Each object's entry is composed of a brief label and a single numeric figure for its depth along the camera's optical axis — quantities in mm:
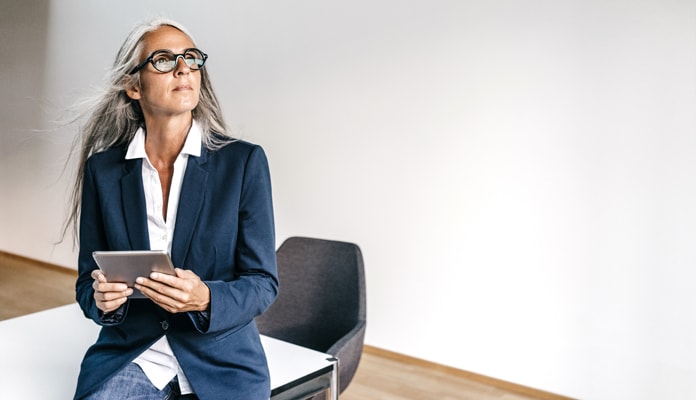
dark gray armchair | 2555
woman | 1572
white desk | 1659
